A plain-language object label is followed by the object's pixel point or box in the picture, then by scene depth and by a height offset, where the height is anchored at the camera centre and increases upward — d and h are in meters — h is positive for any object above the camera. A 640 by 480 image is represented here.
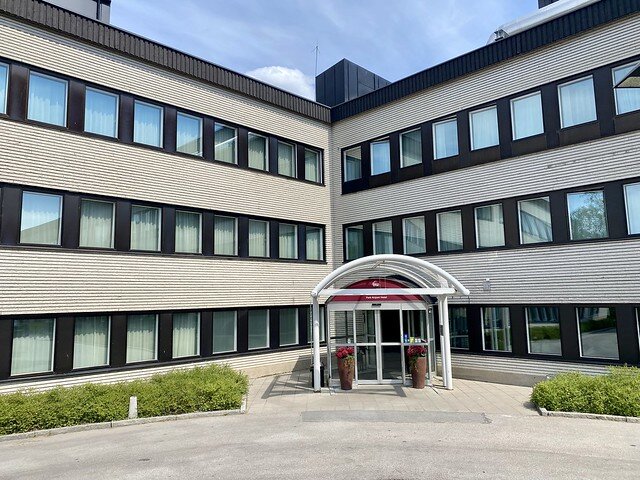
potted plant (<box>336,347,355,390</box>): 14.41 -2.05
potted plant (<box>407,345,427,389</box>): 14.33 -1.98
